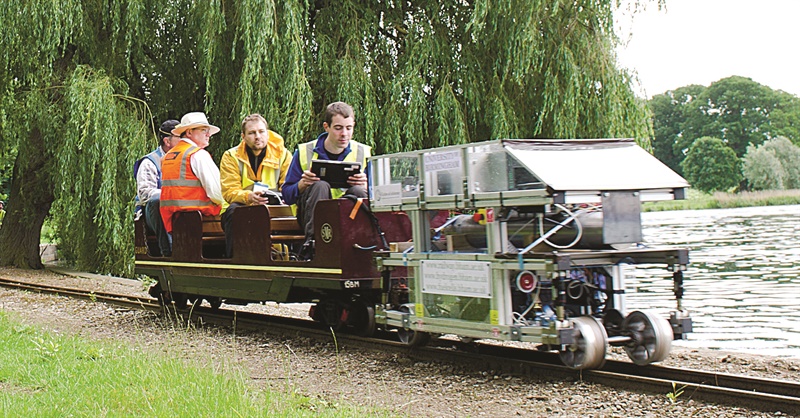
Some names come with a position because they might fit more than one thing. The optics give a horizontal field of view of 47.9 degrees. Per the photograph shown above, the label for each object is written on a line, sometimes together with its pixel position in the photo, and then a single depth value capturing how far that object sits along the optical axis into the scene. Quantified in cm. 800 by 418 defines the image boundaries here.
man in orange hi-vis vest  935
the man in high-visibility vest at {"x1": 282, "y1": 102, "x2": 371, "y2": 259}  789
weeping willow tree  1321
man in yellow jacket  896
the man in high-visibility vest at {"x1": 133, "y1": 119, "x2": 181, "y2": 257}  1035
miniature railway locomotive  605
